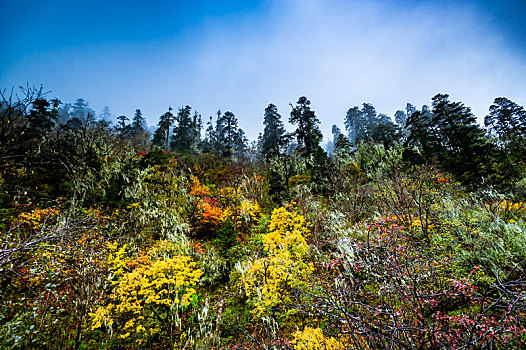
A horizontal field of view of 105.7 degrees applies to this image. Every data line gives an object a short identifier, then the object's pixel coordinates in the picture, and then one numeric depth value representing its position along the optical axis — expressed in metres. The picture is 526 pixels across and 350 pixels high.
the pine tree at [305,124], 19.86
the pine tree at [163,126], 27.40
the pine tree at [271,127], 26.56
